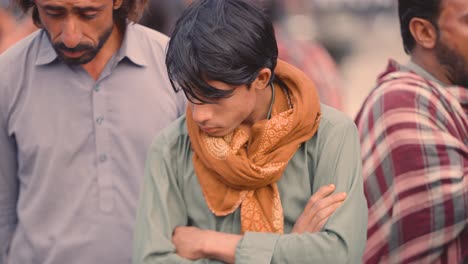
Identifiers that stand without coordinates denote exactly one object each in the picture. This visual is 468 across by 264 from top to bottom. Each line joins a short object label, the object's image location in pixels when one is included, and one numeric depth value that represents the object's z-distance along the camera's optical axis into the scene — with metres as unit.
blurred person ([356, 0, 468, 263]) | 6.04
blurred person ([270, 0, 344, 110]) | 9.47
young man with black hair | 4.88
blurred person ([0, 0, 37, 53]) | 9.54
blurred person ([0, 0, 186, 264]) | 5.96
